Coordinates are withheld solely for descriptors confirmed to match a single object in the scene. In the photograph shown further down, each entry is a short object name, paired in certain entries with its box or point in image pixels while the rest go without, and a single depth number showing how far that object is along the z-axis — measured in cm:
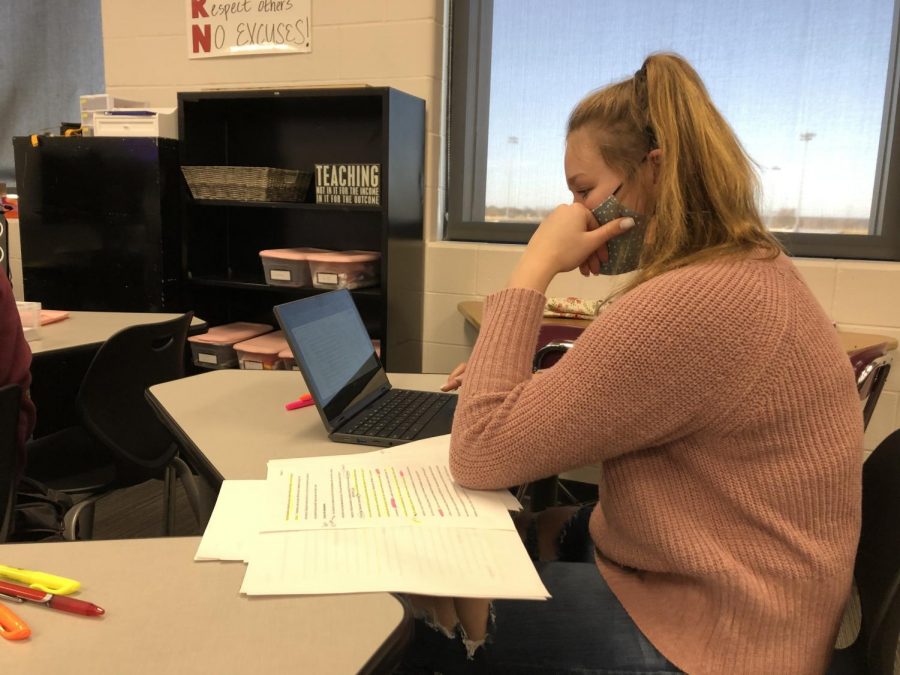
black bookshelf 266
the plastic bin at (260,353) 273
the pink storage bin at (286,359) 270
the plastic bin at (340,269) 267
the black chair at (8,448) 130
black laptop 119
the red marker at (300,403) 135
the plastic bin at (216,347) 286
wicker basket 274
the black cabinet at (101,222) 281
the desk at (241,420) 109
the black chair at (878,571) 80
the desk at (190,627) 60
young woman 80
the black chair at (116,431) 176
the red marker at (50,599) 66
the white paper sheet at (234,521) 78
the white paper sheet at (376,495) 85
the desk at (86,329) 186
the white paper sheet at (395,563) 71
